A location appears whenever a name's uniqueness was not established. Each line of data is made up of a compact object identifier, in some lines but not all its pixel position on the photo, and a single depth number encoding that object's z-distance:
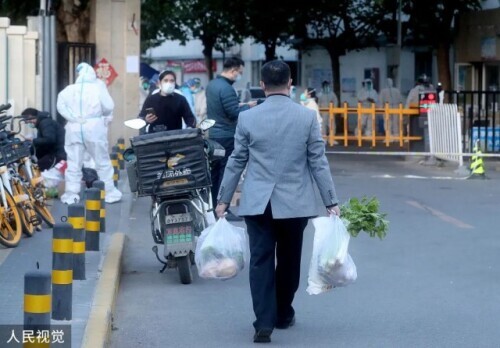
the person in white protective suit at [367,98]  34.56
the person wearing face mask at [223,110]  13.28
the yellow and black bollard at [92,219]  10.95
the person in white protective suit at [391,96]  34.84
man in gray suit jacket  7.66
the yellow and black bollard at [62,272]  7.76
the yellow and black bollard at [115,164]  18.31
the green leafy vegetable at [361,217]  8.61
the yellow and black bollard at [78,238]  9.35
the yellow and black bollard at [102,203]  11.92
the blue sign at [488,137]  25.06
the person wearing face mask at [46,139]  15.20
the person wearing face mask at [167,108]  13.16
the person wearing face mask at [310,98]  25.52
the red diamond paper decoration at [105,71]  21.78
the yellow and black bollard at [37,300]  6.09
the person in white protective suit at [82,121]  15.09
